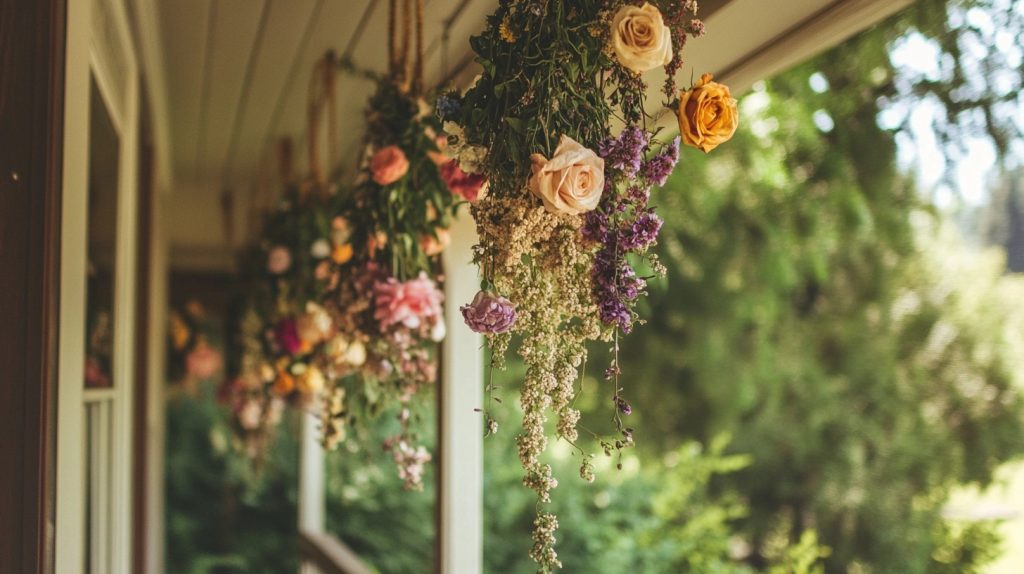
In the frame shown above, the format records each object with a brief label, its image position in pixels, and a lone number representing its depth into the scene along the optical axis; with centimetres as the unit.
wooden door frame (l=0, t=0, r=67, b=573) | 106
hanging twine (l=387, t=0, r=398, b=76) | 171
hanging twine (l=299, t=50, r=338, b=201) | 230
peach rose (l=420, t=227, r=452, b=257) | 167
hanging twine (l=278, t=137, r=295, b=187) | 316
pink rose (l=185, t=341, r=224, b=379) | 424
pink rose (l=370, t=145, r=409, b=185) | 157
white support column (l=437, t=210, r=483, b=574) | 214
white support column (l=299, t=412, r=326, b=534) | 417
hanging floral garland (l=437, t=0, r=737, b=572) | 100
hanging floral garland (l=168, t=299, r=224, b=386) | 425
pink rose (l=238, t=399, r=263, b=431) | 340
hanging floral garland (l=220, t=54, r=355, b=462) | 240
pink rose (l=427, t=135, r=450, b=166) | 159
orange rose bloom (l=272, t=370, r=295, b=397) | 258
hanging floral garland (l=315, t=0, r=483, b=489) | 164
